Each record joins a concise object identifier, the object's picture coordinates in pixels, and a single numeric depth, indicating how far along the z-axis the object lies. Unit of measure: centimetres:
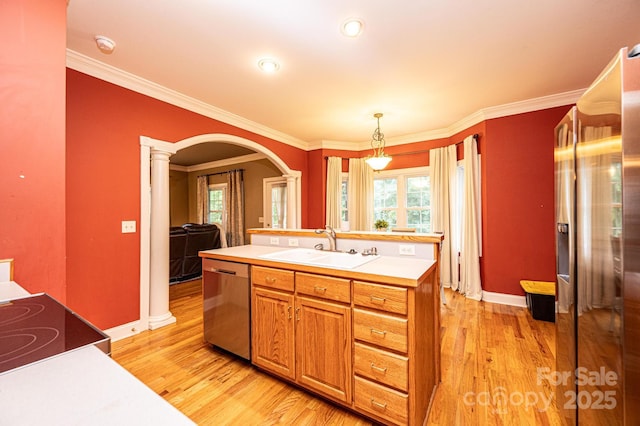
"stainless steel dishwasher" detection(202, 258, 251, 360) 198
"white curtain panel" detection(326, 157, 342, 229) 500
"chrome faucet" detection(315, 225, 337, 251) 215
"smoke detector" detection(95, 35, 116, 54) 202
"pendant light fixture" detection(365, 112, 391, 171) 362
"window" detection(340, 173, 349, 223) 515
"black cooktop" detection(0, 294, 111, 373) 56
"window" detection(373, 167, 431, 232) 457
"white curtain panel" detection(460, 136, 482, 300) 358
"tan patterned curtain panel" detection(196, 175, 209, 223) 717
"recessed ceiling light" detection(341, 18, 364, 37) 187
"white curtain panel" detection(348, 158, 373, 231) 500
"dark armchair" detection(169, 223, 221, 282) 444
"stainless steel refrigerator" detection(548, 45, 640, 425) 85
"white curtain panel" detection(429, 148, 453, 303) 407
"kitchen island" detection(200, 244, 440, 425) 133
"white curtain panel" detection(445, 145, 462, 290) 399
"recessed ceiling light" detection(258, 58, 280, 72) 234
